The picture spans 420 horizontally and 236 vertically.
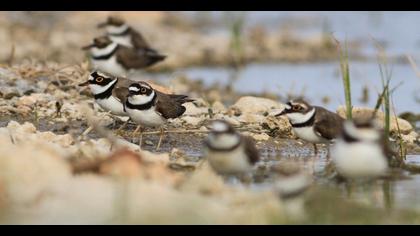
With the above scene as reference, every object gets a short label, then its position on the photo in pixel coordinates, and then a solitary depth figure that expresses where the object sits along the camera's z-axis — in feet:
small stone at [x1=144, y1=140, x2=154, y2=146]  64.03
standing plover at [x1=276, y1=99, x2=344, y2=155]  56.18
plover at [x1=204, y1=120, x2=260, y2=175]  48.42
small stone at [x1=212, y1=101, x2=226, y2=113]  72.38
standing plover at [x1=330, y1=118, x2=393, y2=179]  45.44
